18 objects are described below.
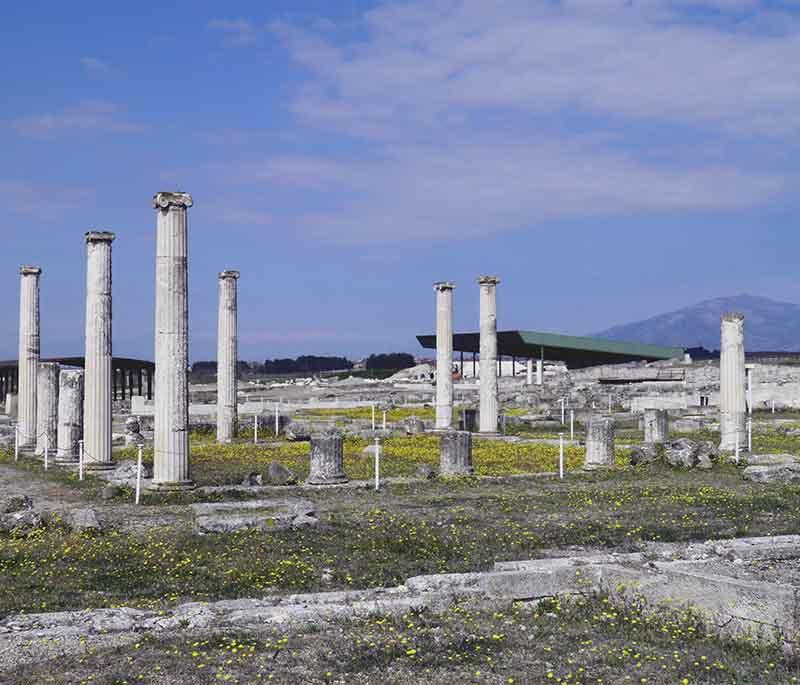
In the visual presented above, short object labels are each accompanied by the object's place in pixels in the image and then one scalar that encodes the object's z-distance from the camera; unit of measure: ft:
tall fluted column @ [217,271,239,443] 106.01
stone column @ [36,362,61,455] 89.86
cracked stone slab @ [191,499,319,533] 44.86
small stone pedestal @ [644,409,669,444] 93.70
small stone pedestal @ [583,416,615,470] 74.90
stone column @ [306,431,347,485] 64.49
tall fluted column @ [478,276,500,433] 109.50
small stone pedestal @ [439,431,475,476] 69.94
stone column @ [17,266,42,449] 96.32
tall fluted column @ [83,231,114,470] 73.67
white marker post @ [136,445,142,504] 55.88
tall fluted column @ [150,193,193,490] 61.05
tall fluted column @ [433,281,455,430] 114.62
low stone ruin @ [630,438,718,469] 75.25
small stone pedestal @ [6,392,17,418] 140.69
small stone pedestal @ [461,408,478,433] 115.73
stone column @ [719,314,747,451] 86.22
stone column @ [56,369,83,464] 82.23
